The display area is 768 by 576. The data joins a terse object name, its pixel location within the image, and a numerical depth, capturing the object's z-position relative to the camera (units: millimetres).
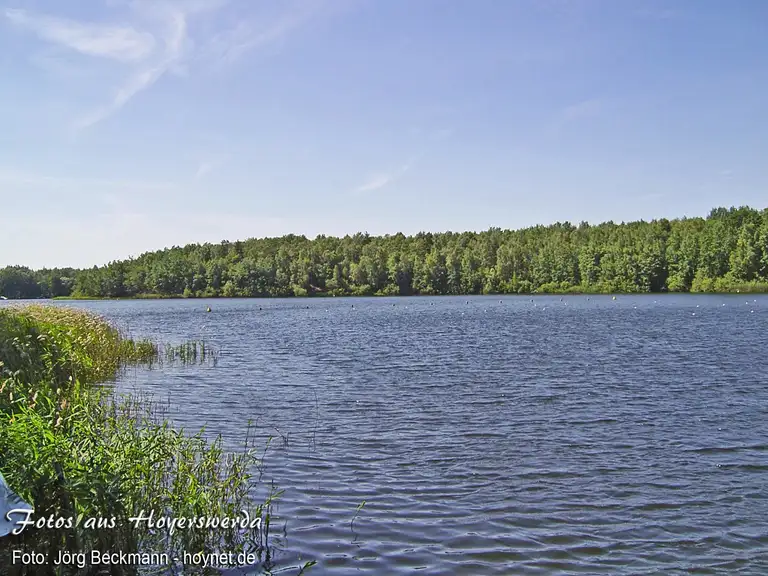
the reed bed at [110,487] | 7508
